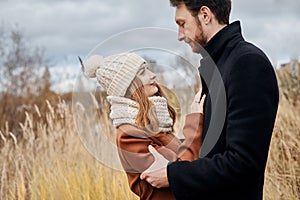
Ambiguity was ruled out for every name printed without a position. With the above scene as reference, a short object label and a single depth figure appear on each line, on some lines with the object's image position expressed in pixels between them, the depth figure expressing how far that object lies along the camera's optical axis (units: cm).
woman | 268
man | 239
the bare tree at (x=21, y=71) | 1181
